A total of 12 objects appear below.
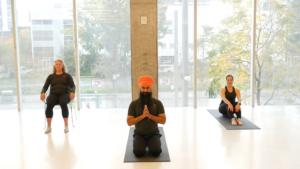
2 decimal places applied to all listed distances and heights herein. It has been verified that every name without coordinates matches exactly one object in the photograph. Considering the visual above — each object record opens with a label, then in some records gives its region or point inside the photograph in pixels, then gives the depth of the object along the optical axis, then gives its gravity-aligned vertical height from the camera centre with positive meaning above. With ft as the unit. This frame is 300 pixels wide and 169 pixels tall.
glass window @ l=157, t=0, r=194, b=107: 18.85 +0.58
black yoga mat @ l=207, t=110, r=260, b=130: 13.93 -3.55
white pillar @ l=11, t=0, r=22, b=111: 18.30 +0.77
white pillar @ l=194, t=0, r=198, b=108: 18.67 +0.47
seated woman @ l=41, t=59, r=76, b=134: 13.85 -1.43
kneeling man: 10.33 -2.17
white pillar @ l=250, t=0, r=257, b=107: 19.02 +0.11
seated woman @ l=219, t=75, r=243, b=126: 14.80 -2.34
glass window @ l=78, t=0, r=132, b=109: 18.65 +0.65
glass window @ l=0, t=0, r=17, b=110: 18.52 -0.06
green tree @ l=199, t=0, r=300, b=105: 19.22 +0.89
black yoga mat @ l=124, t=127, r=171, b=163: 10.00 -3.69
